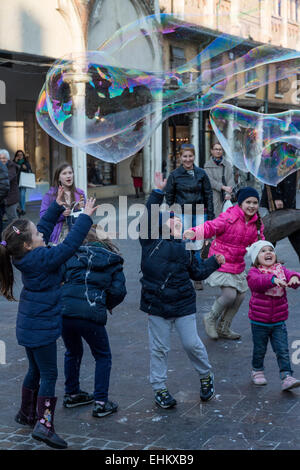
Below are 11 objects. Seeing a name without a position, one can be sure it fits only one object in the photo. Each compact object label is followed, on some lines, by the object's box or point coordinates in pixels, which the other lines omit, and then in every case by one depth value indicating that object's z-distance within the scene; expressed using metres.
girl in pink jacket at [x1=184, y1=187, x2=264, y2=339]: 5.79
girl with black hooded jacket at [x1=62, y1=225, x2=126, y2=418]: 4.26
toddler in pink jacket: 4.89
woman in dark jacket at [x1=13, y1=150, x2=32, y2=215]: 16.33
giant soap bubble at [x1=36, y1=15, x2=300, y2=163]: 7.55
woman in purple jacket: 5.97
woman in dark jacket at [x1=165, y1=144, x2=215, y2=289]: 7.85
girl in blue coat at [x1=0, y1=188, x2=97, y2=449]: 3.91
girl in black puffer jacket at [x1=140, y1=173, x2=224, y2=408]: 4.49
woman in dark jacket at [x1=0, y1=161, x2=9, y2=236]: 9.59
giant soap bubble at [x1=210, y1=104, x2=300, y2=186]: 7.85
